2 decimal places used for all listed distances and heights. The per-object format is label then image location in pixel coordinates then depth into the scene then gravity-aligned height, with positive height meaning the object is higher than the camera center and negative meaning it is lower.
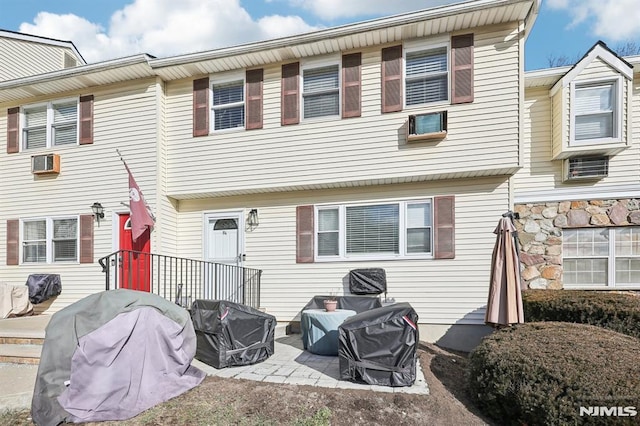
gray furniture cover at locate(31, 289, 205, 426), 3.49 -1.56
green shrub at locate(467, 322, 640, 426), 3.11 -1.57
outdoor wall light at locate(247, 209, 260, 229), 7.54 -0.13
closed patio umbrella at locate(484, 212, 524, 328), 4.84 -0.97
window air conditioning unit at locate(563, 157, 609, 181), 7.50 +0.99
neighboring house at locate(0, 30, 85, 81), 10.12 +4.98
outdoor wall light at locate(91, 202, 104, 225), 7.66 +0.05
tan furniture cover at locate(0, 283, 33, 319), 6.99 -1.82
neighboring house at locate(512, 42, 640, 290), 7.09 +0.54
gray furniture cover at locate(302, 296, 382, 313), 6.49 -1.69
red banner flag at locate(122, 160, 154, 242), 6.86 +0.05
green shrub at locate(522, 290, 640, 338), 5.16 -1.49
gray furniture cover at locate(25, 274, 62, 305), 7.48 -1.60
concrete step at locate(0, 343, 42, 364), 4.88 -2.00
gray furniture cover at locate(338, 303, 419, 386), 4.14 -1.65
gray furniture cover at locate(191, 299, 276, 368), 4.74 -1.69
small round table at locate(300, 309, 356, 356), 5.41 -1.84
